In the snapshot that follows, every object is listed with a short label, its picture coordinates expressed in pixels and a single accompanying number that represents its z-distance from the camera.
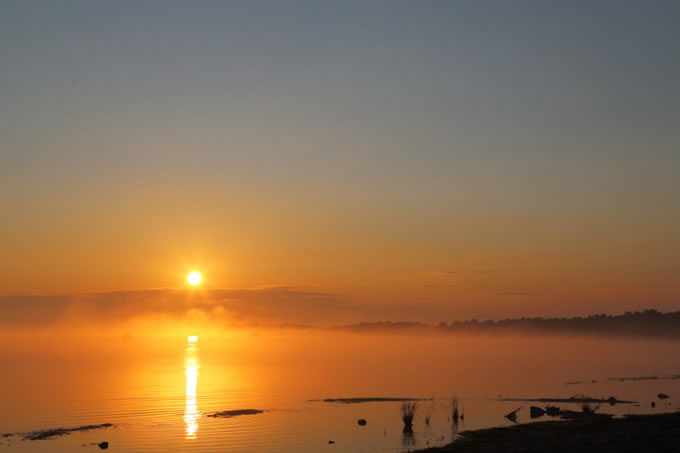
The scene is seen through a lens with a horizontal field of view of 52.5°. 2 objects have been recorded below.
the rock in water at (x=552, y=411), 44.13
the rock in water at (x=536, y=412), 44.53
